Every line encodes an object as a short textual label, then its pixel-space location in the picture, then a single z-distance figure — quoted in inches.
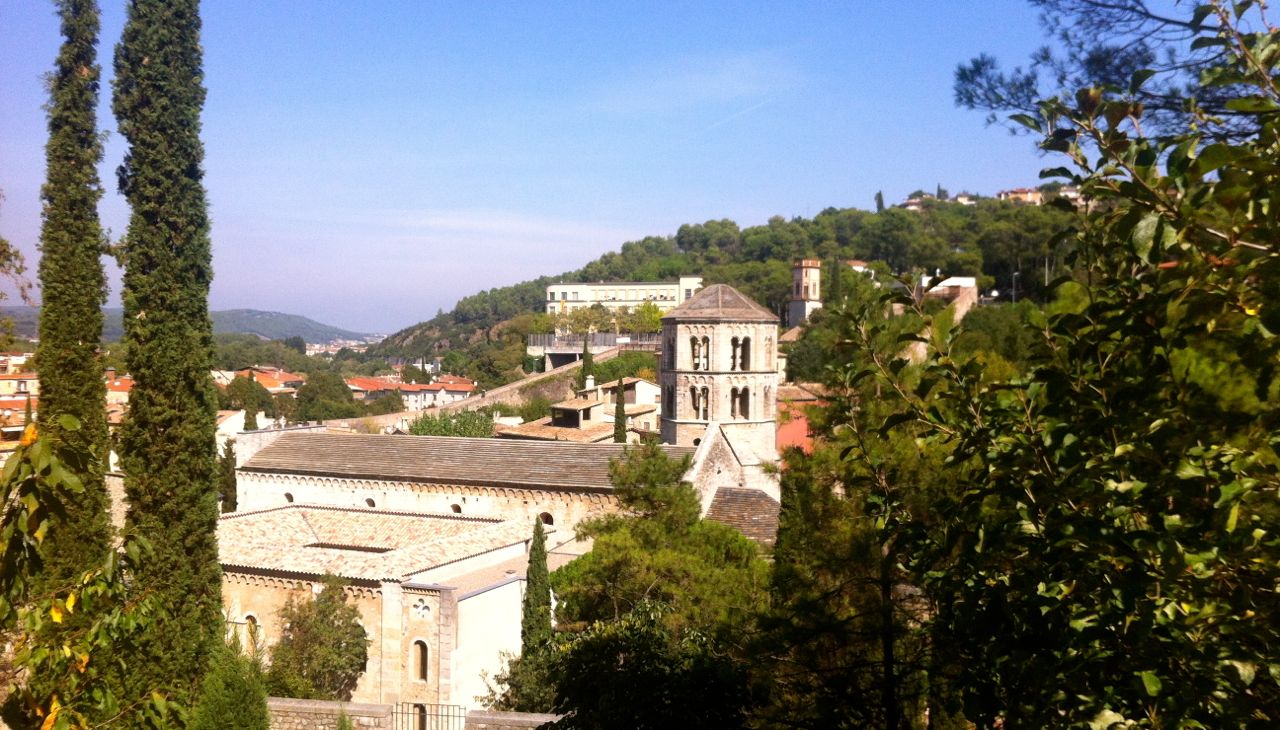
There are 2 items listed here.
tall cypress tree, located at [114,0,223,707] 518.6
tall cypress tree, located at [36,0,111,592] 495.5
